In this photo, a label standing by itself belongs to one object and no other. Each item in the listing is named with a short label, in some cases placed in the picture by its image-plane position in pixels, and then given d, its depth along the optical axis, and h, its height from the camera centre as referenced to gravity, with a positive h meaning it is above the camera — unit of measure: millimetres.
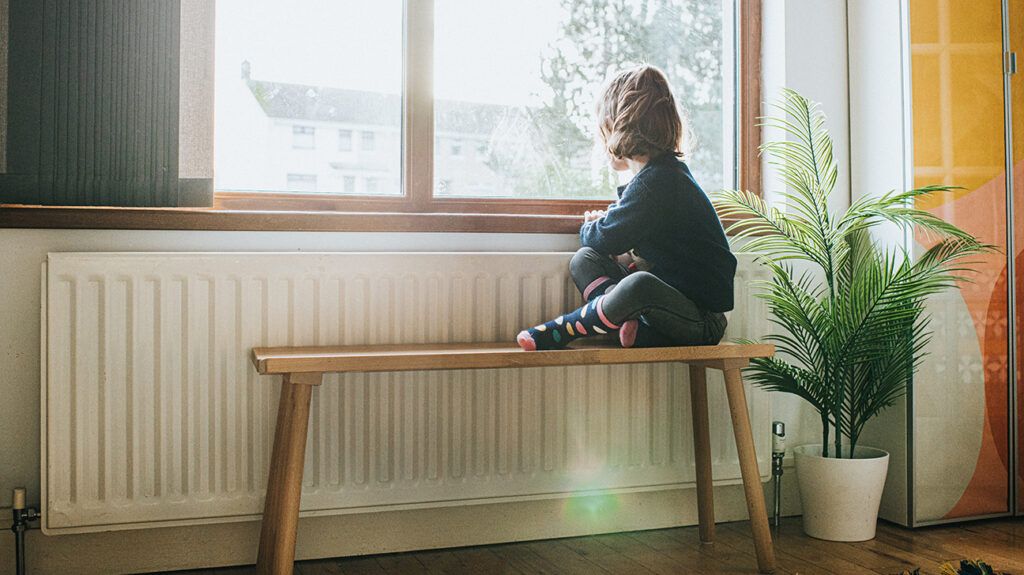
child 2086 +128
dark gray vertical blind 2090 +463
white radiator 2041 -251
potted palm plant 2434 -43
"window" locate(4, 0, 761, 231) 2389 +576
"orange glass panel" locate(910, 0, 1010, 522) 2637 +72
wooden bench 1804 -182
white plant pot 2459 -539
